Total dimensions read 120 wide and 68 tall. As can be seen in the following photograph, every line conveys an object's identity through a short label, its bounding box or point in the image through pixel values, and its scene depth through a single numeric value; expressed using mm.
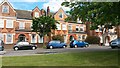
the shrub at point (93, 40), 23100
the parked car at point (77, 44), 18236
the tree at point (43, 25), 18215
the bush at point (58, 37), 21130
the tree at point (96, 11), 6288
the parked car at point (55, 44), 16819
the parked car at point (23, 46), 15632
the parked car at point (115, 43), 13351
